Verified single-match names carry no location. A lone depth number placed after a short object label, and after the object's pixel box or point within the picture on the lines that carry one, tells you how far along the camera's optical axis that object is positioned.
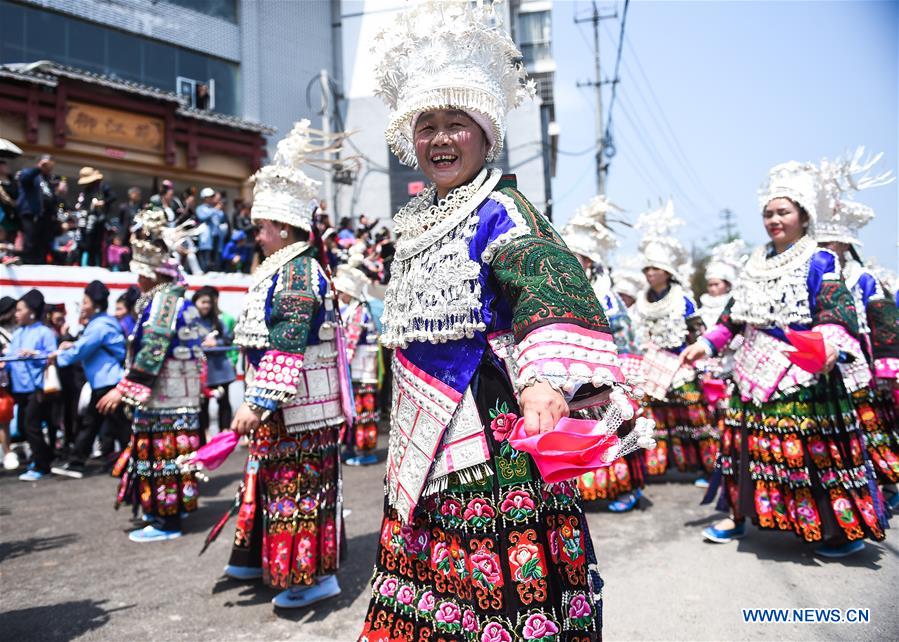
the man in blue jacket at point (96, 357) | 7.20
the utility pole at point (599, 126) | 23.22
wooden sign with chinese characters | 16.11
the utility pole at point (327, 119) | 19.93
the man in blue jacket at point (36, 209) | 10.35
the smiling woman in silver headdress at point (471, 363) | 1.92
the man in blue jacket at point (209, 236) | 13.65
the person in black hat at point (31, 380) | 7.62
